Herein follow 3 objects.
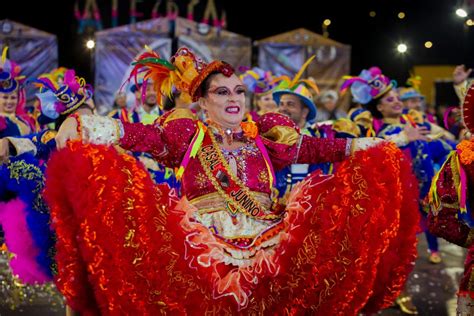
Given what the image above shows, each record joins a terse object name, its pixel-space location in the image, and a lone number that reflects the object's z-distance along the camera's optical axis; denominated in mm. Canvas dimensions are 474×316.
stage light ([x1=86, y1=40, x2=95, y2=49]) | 15359
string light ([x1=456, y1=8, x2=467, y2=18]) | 13709
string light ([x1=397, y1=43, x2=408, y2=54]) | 19194
